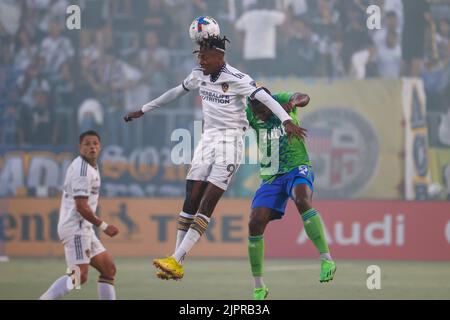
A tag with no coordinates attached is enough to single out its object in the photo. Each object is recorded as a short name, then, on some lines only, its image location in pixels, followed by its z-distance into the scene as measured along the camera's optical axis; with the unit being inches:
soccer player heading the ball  404.5
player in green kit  426.9
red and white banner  746.8
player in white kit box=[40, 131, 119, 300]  437.1
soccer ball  397.7
